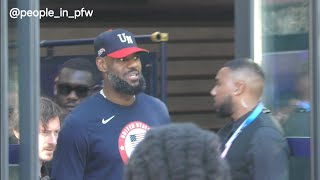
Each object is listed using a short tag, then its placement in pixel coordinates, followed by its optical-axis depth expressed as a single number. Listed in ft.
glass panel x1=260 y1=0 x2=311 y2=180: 25.03
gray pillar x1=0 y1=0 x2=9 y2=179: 20.72
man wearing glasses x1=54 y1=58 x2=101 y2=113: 30.05
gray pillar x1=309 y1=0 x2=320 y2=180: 23.97
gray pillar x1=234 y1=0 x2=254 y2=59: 26.00
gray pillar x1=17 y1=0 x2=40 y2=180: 21.00
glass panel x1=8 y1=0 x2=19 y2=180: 21.25
